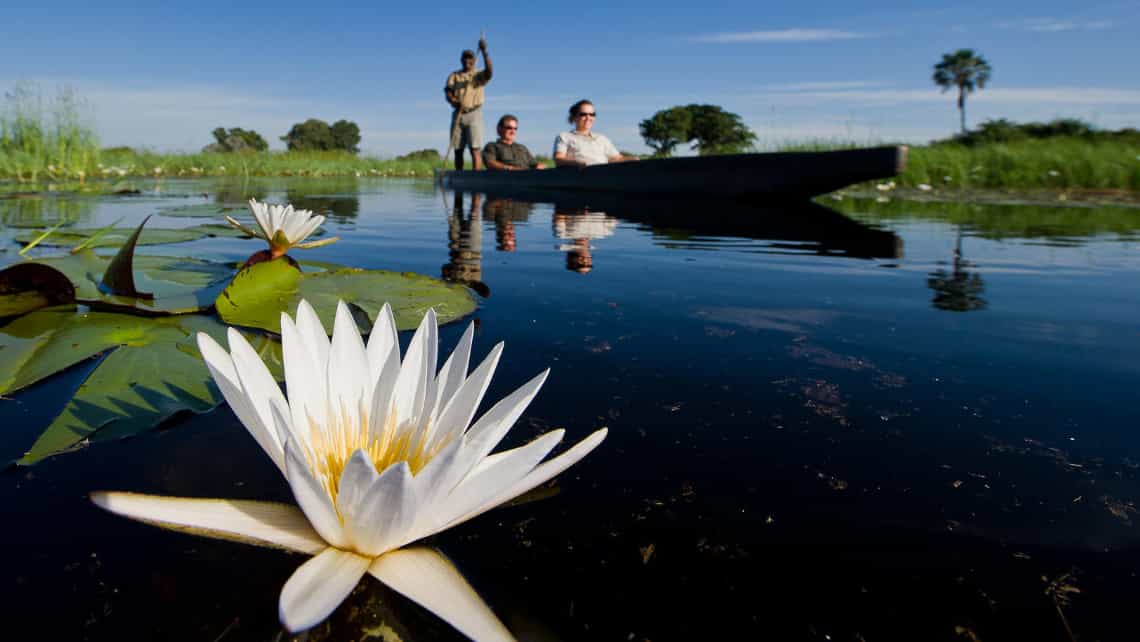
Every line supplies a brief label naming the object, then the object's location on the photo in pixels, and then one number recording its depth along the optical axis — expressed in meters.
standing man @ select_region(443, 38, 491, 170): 11.39
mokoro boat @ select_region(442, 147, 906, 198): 6.64
